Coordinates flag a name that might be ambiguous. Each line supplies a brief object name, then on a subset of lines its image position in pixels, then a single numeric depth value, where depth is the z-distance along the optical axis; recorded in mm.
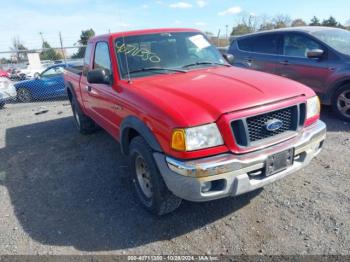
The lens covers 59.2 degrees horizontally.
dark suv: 5650
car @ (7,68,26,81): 21298
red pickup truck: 2580
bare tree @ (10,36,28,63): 33700
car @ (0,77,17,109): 9958
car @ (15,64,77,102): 11562
